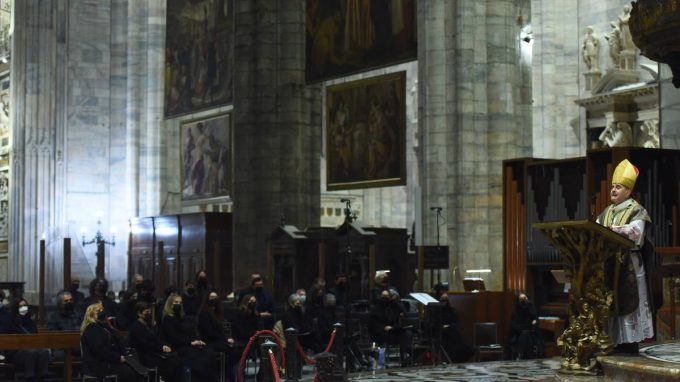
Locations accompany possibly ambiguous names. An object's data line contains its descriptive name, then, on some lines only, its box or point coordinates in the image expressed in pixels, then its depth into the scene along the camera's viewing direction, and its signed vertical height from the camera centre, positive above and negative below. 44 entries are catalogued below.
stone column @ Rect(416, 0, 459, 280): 21.91 +2.12
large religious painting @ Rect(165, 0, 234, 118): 30.58 +4.54
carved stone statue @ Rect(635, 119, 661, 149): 24.72 +1.90
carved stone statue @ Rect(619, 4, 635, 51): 25.83 +4.13
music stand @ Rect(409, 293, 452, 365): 16.52 -1.37
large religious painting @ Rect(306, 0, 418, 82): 23.81 +3.95
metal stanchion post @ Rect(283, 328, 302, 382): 10.70 -1.14
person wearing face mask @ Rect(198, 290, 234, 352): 14.68 -1.25
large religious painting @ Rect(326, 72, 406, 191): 24.69 +2.01
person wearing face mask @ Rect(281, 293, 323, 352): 16.88 -1.34
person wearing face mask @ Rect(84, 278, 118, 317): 18.64 -1.11
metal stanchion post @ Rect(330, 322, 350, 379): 12.11 -1.13
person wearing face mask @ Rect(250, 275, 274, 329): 18.12 -1.05
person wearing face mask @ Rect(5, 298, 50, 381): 15.44 -1.66
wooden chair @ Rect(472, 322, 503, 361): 16.59 -1.54
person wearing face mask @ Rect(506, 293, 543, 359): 16.67 -1.46
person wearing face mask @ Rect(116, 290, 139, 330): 15.45 -1.10
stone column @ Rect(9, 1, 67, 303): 34.56 +2.70
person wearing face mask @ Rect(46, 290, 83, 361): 17.02 -1.24
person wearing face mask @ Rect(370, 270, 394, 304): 17.72 -0.83
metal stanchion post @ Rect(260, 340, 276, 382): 10.26 -1.17
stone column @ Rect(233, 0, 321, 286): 26.09 +2.23
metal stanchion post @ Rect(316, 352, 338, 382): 9.32 -1.08
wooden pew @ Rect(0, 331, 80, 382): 13.37 -1.24
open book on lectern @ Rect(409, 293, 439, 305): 16.41 -0.97
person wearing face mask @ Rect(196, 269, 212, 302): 19.45 -0.89
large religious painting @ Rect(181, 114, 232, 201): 31.47 +1.89
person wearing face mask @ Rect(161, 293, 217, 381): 14.22 -1.35
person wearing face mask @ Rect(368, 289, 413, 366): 16.56 -1.35
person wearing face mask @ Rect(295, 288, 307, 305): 19.50 -1.11
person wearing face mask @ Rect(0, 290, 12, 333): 16.23 -1.22
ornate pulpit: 9.91 -0.51
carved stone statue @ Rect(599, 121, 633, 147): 25.55 +1.95
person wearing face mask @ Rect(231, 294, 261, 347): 15.98 -1.24
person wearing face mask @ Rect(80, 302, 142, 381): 13.17 -1.33
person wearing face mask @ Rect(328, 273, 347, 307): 18.30 -0.97
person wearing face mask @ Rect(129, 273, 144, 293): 17.83 -0.84
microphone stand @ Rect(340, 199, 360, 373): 15.84 -1.47
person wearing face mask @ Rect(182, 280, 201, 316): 16.77 -1.03
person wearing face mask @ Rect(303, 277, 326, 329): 17.24 -1.13
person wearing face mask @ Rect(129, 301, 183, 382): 13.81 -1.37
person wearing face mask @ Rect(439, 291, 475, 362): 16.81 -1.61
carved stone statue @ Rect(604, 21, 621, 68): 26.16 +3.95
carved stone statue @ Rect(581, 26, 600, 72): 27.14 +3.95
